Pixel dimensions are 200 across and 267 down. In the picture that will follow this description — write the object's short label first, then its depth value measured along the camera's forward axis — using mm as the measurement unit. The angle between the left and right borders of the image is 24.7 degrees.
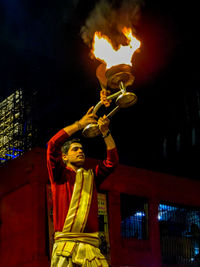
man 5180
